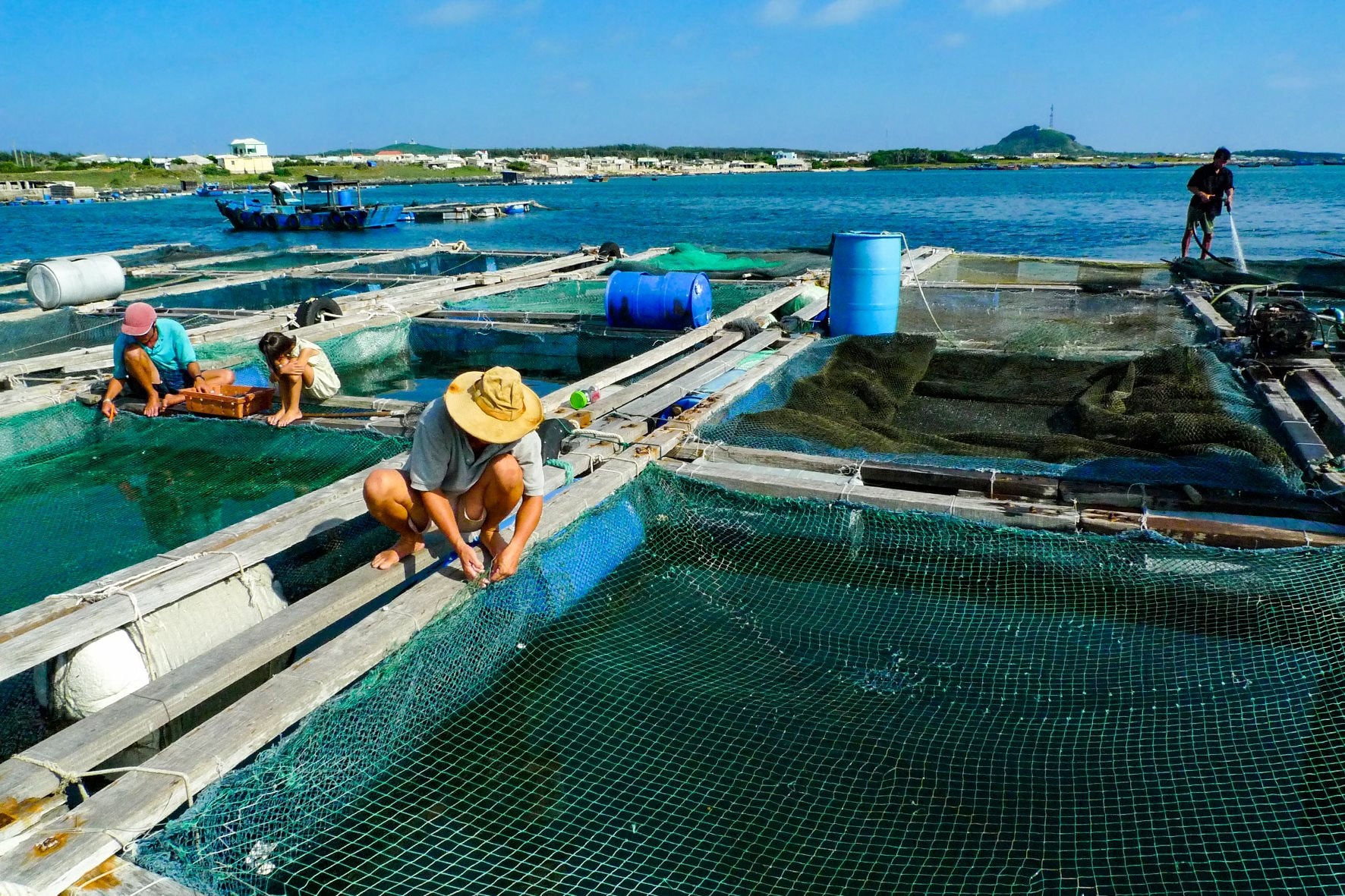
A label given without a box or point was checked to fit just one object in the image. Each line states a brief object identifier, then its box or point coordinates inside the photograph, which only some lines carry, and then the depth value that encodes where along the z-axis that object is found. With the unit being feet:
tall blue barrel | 26.86
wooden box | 21.66
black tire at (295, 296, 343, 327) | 32.35
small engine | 22.80
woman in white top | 20.93
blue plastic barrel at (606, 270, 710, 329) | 30.48
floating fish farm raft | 9.80
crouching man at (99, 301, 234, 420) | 22.16
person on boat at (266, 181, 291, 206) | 133.90
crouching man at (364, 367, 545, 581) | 11.23
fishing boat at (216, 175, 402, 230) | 125.59
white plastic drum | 35.01
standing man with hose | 38.68
